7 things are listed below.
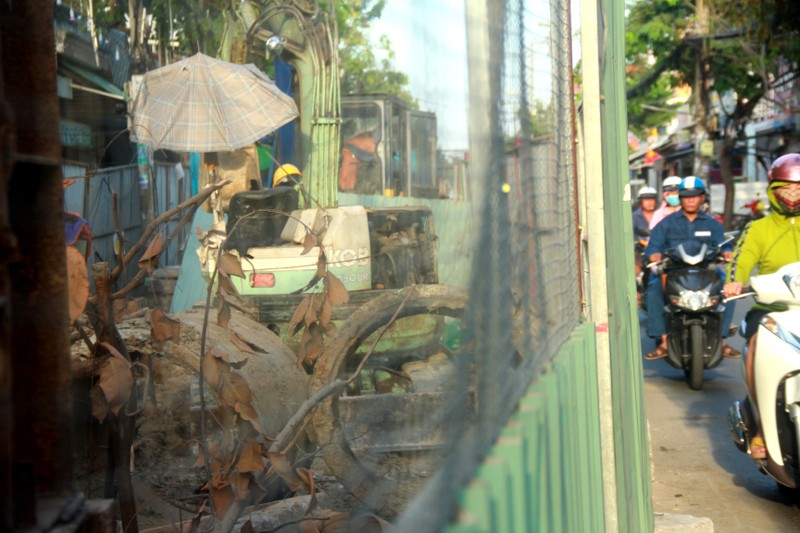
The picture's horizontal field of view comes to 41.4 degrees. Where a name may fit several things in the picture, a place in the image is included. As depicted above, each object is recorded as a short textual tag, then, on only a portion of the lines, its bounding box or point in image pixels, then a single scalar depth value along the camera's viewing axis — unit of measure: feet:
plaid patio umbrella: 26.73
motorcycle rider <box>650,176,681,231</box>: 36.86
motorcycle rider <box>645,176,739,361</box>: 28.96
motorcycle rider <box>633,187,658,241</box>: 41.00
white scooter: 15.42
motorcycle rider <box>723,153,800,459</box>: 18.40
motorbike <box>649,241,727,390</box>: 26.50
